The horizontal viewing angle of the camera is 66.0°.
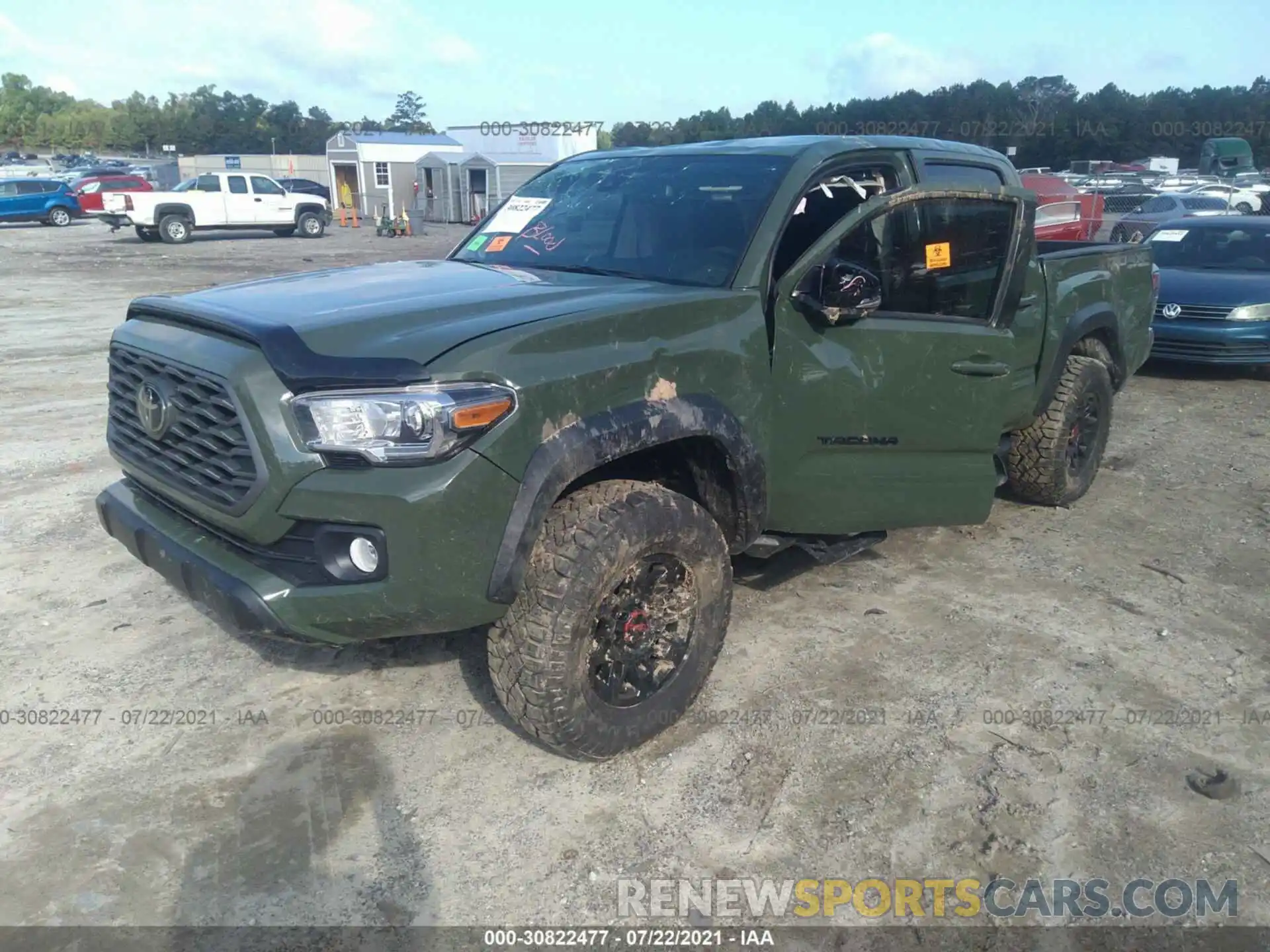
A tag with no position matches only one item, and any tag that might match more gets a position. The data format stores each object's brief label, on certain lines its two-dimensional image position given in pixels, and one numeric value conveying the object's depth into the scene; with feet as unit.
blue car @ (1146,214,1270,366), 29.96
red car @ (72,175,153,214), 108.37
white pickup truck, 86.58
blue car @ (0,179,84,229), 105.40
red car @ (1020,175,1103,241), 45.91
